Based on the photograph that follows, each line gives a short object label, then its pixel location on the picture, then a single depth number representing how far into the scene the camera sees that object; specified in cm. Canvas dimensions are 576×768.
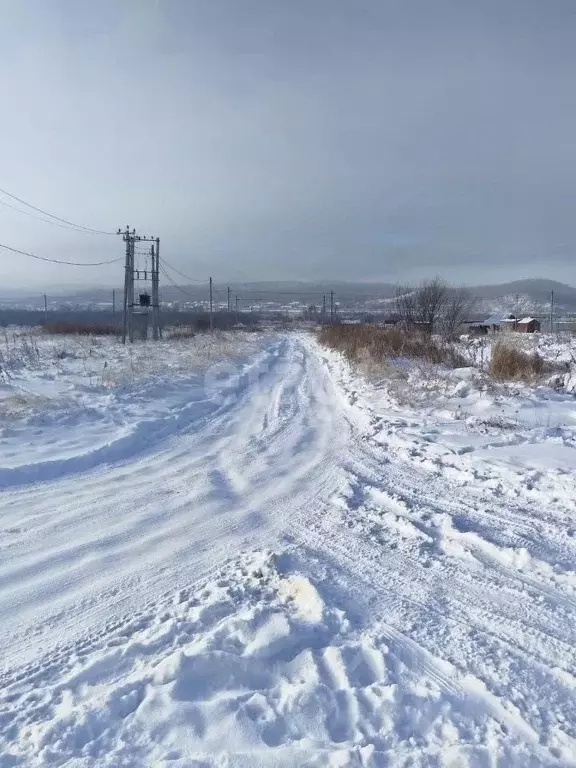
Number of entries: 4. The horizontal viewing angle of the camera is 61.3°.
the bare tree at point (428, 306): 2506
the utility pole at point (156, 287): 3055
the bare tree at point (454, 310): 2441
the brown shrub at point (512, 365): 1042
